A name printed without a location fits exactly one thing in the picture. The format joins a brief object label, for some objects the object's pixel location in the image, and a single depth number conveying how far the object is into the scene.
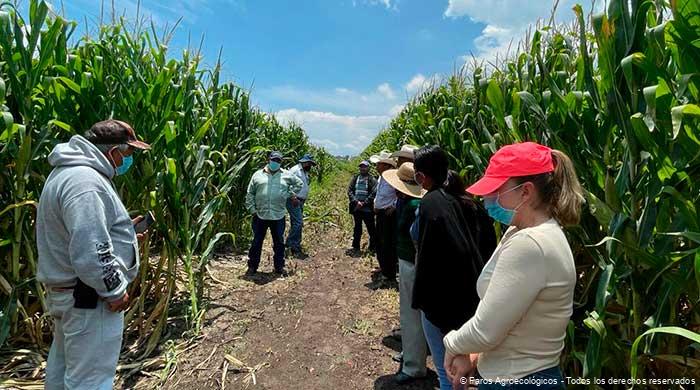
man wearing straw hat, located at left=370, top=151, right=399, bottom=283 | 4.88
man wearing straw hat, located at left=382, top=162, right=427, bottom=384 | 2.84
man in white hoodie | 1.74
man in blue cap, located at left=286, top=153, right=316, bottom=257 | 6.67
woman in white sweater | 1.15
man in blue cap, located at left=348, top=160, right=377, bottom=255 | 6.50
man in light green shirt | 5.32
